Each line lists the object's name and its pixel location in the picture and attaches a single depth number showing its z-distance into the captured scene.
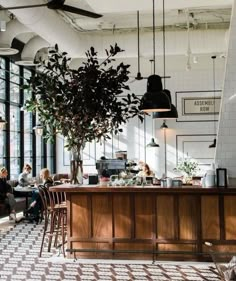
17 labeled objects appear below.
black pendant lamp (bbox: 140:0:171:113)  6.66
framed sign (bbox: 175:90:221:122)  14.54
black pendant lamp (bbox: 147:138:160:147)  13.79
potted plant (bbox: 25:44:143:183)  6.48
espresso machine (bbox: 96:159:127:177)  9.69
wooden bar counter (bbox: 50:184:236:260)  6.25
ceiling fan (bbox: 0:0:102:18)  6.65
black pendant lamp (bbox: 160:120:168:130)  14.14
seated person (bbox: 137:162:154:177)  10.71
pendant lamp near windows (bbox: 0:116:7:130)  10.02
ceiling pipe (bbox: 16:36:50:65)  11.47
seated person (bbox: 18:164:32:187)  11.34
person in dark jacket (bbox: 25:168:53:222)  9.65
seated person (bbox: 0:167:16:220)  10.35
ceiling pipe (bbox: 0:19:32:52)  9.94
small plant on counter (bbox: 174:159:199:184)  10.31
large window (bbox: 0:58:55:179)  12.02
